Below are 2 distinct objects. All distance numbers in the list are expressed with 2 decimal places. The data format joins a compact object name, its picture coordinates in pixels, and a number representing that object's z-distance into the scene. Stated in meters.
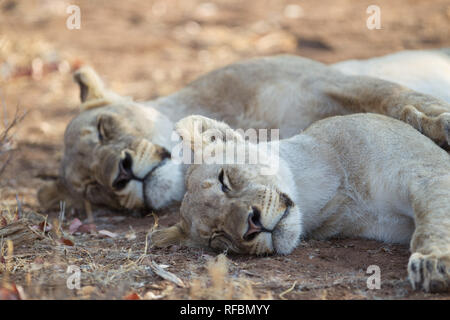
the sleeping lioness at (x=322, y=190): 6.20
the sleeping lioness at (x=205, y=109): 9.13
